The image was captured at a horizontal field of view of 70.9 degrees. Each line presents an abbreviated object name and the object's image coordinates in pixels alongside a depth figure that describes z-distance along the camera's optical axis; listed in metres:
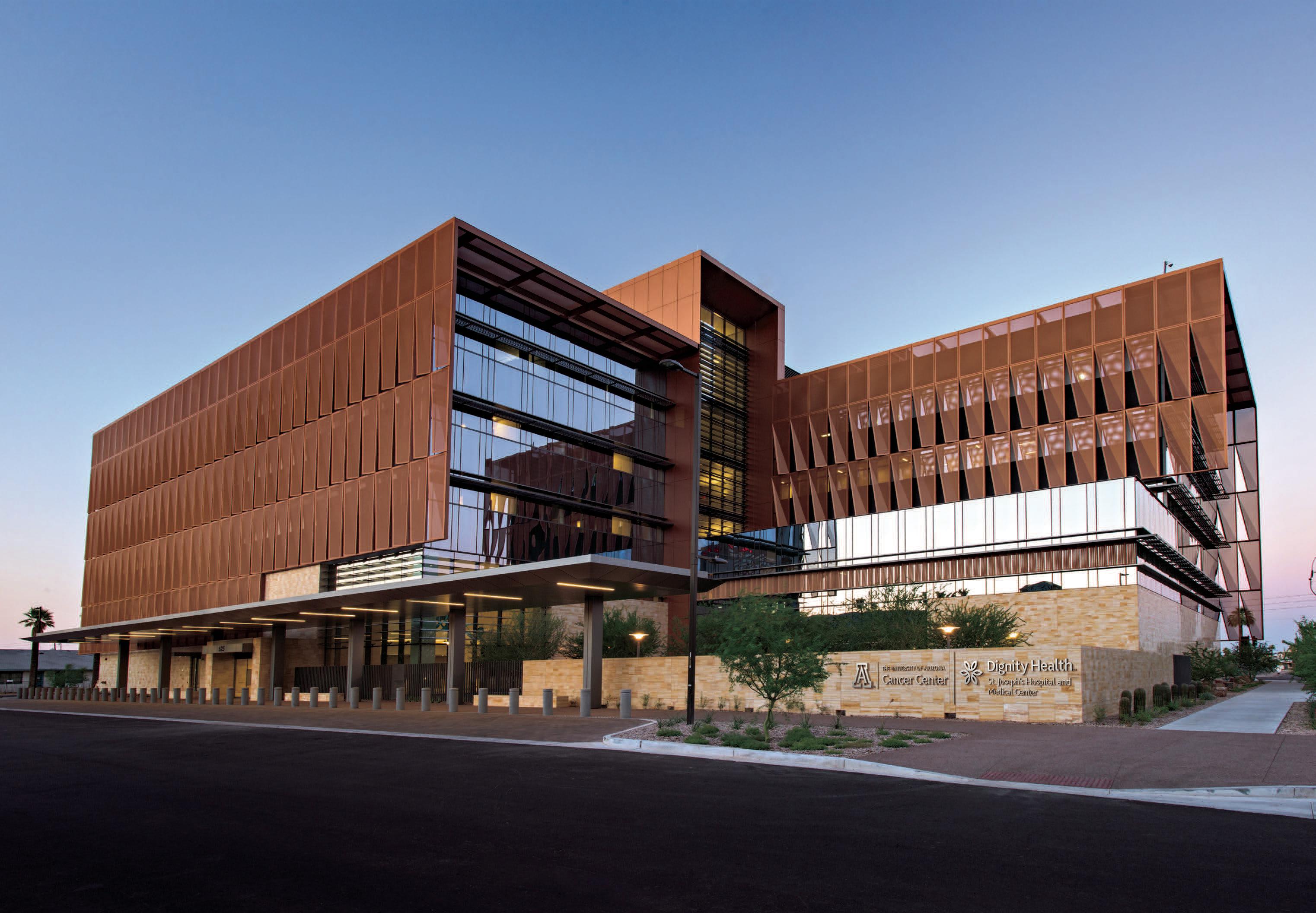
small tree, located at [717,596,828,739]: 22.08
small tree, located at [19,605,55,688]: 112.19
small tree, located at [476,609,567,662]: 47.53
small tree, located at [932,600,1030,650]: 32.38
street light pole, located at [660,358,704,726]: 24.36
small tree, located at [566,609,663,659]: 44.34
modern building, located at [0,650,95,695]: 118.94
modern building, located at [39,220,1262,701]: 45.34
